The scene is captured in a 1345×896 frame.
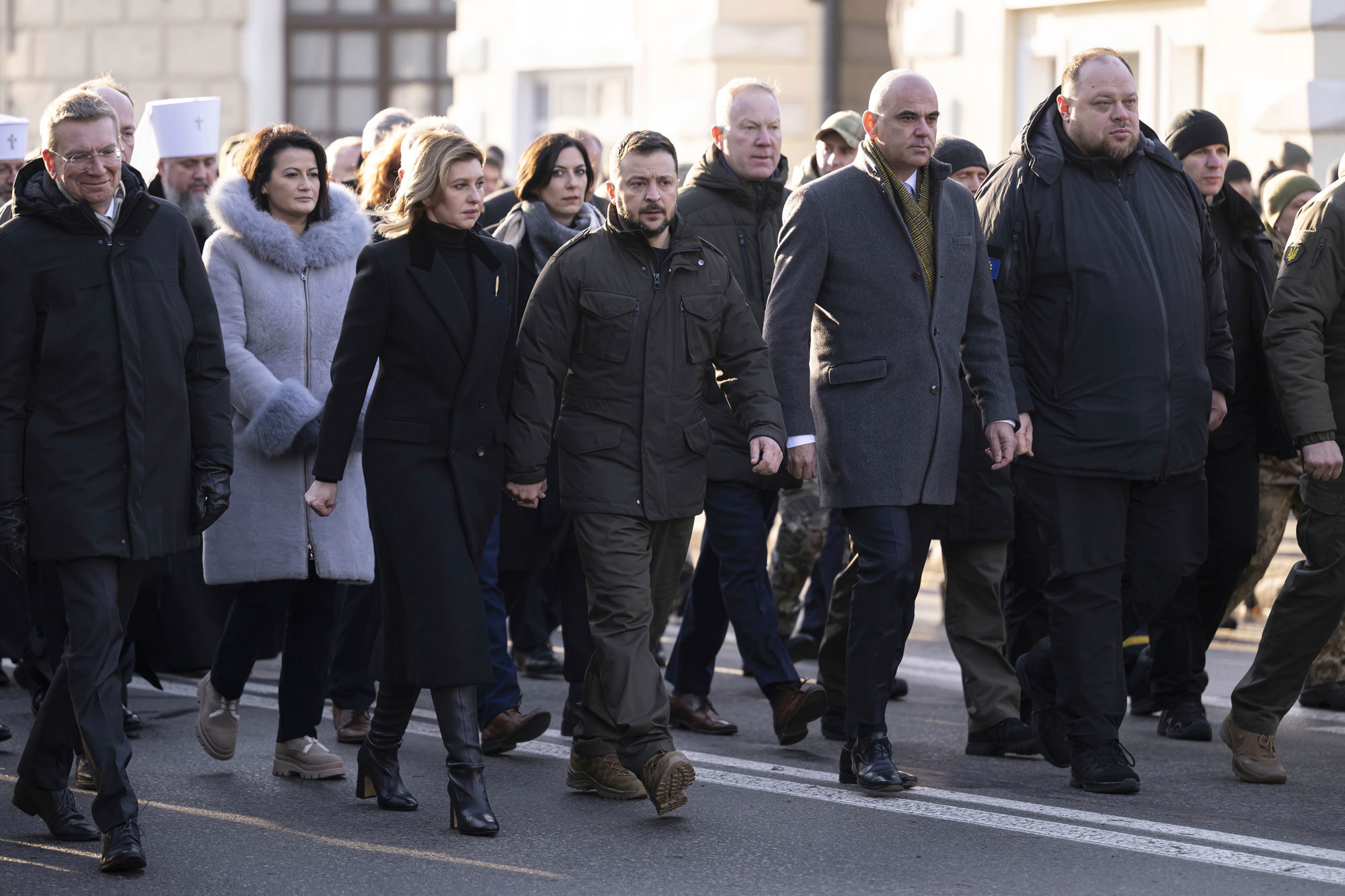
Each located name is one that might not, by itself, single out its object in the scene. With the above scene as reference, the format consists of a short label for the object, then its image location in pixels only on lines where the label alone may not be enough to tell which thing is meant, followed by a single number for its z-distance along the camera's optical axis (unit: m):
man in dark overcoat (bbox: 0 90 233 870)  10.80
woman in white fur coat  12.98
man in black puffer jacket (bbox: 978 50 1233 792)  12.41
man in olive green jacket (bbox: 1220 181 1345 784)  12.64
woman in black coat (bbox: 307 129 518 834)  11.60
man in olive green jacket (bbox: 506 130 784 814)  12.09
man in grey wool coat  12.27
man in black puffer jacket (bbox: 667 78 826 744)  14.07
